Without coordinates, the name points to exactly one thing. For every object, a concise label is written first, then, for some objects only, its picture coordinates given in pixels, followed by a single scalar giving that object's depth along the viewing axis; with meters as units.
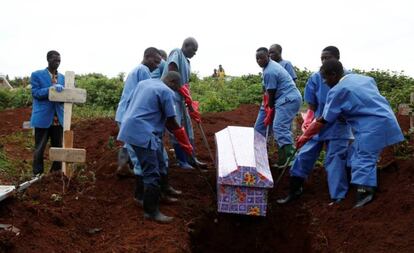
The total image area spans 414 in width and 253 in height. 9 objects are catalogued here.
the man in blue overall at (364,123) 5.48
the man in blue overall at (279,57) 8.96
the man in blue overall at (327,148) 5.98
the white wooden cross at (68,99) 6.52
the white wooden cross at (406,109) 7.72
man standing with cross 7.12
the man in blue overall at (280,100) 7.27
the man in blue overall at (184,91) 6.92
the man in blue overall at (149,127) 5.30
